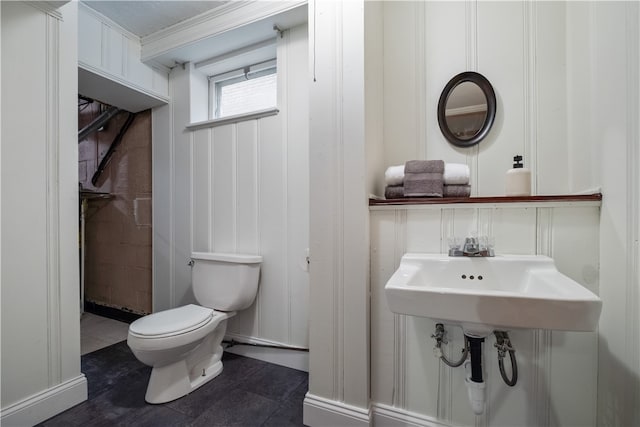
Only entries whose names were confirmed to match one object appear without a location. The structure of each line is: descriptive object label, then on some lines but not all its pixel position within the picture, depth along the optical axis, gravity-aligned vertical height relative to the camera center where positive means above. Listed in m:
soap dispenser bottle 1.10 +0.11
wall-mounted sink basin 0.67 -0.24
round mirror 1.30 +0.49
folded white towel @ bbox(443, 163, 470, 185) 1.15 +0.15
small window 1.95 +0.91
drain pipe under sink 0.93 -0.57
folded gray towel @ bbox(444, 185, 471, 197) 1.15 +0.08
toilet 1.31 -0.58
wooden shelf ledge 0.97 +0.04
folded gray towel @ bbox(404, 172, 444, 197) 1.14 +0.11
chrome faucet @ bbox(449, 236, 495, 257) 1.03 -0.14
